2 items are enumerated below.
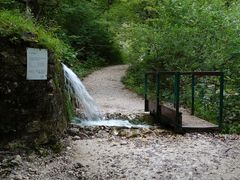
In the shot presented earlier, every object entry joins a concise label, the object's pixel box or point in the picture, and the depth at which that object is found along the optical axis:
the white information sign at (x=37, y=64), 5.92
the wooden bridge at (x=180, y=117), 7.84
